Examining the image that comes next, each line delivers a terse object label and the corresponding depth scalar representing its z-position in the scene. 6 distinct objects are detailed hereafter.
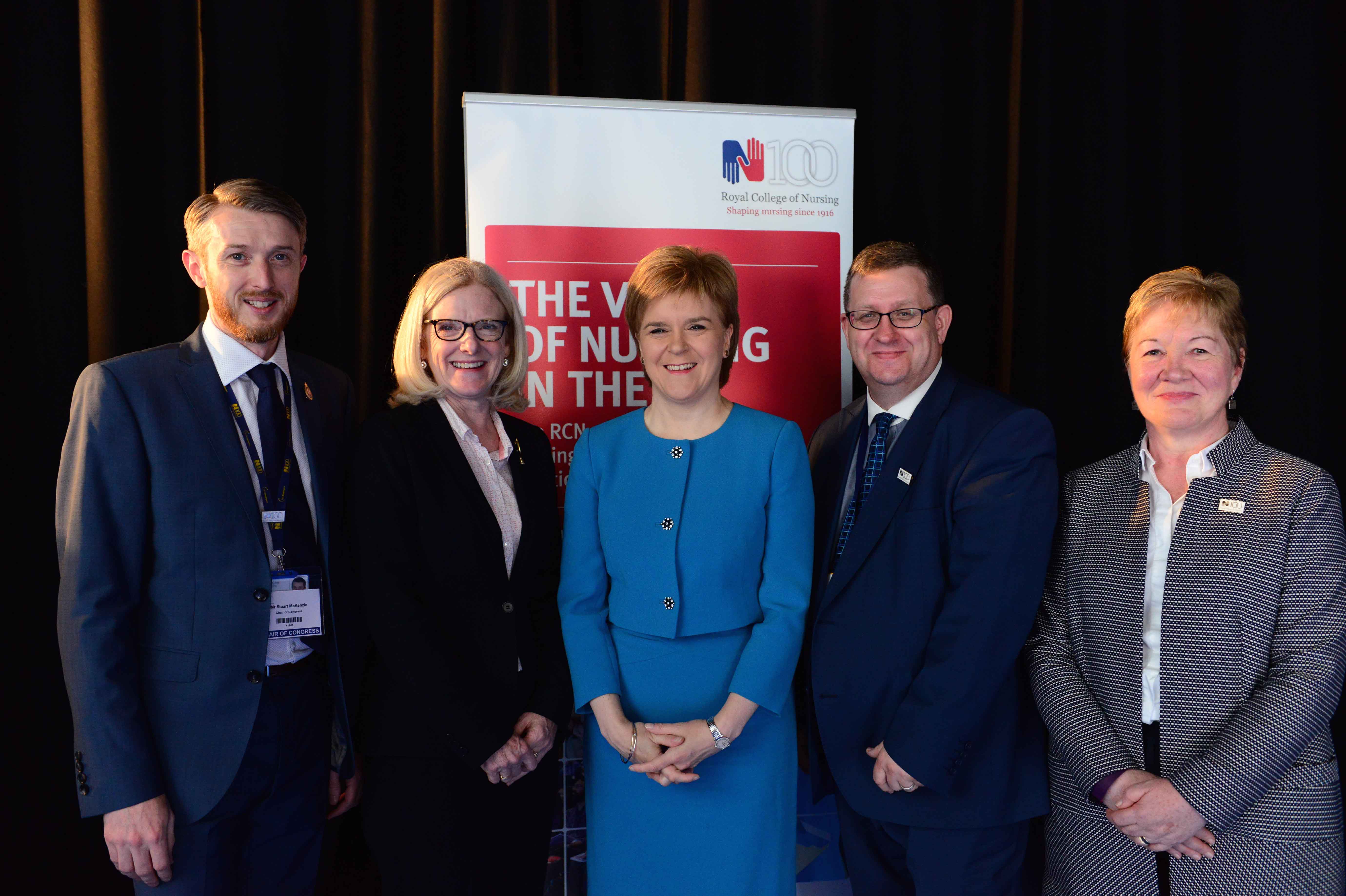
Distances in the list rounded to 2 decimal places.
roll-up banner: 2.67
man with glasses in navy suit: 1.86
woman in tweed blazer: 1.75
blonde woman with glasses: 1.80
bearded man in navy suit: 1.68
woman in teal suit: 1.87
